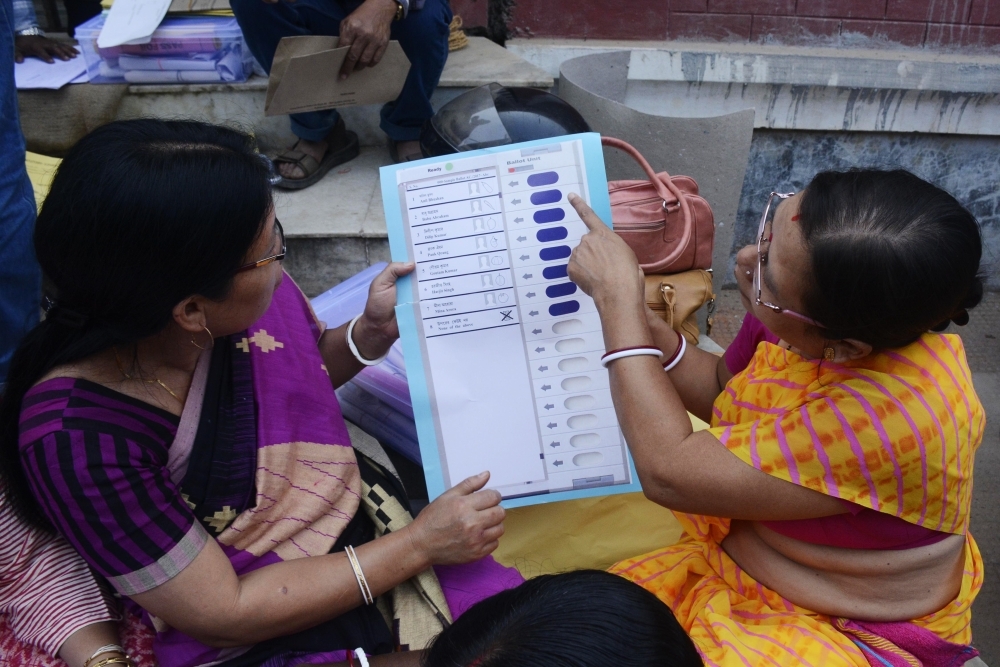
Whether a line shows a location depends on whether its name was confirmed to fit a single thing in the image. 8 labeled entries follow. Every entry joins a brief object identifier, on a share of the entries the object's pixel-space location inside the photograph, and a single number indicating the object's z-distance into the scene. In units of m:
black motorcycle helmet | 2.44
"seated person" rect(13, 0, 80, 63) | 3.29
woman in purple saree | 1.13
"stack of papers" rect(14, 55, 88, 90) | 3.07
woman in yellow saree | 1.09
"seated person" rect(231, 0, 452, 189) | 2.48
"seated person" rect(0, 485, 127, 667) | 1.30
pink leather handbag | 2.33
